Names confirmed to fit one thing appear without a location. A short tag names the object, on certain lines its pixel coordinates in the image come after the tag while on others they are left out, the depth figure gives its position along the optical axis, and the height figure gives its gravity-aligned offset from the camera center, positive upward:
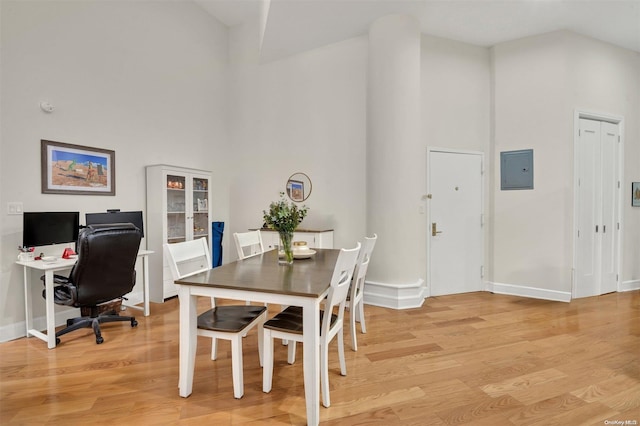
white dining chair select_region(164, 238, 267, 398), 1.94 -0.73
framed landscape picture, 3.15 +0.44
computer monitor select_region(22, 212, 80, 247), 2.88 -0.17
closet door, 4.19 -0.02
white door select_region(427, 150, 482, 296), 4.27 -0.19
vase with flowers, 2.38 -0.10
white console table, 4.18 -0.38
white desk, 2.71 -0.75
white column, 3.75 +0.76
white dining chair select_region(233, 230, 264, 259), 2.86 -0.29
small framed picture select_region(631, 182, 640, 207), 4.57 +0.19
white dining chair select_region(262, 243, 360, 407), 1.82 -0.71
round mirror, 4.68 +0.33
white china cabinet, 4.03 -0.05
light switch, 2.89 +0.03
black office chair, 2.69 -0.56
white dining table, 1.69 -0.47
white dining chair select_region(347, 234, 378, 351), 2.44 -0.58
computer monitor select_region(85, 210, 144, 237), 3.34 -0.08
